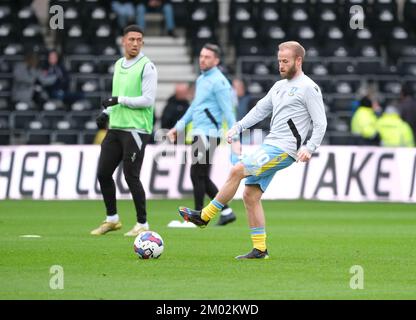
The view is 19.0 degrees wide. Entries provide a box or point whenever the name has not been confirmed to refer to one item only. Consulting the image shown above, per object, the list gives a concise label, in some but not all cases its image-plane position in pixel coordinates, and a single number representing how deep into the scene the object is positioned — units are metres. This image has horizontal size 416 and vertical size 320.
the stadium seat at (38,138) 26.19
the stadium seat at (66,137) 26.28
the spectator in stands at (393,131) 26.20
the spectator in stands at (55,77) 27.56
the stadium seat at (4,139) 26.28
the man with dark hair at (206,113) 16.78
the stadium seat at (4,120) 26.98
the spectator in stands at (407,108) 27.41
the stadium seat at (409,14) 32.25
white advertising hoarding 23.30
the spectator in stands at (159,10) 30.23
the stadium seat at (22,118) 27.27
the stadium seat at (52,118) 27.03
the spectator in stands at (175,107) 24.80
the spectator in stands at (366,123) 26.30
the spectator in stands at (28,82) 27.98
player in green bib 14.96
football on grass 12.62
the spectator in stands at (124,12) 30.62
